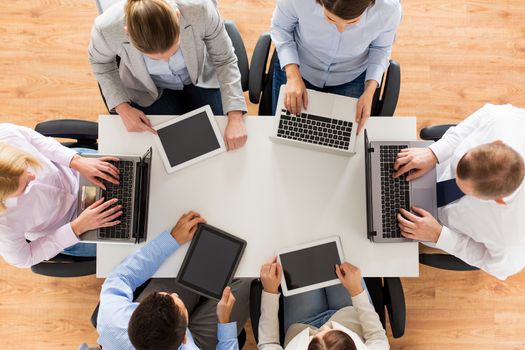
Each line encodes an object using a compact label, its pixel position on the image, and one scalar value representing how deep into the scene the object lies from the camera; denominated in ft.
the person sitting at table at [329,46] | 5.00
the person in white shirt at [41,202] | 4.85
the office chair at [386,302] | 5.46
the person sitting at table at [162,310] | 4.51
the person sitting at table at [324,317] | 5.10
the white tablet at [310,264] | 5.26
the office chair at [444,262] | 5.42
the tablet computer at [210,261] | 5.26
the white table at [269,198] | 5.32
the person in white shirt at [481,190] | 4.43
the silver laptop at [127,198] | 5.11
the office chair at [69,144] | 5.32
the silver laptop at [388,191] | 5.16
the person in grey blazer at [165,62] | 4.41
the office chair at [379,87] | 5.82
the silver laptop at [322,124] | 5.32
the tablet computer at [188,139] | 5.38
